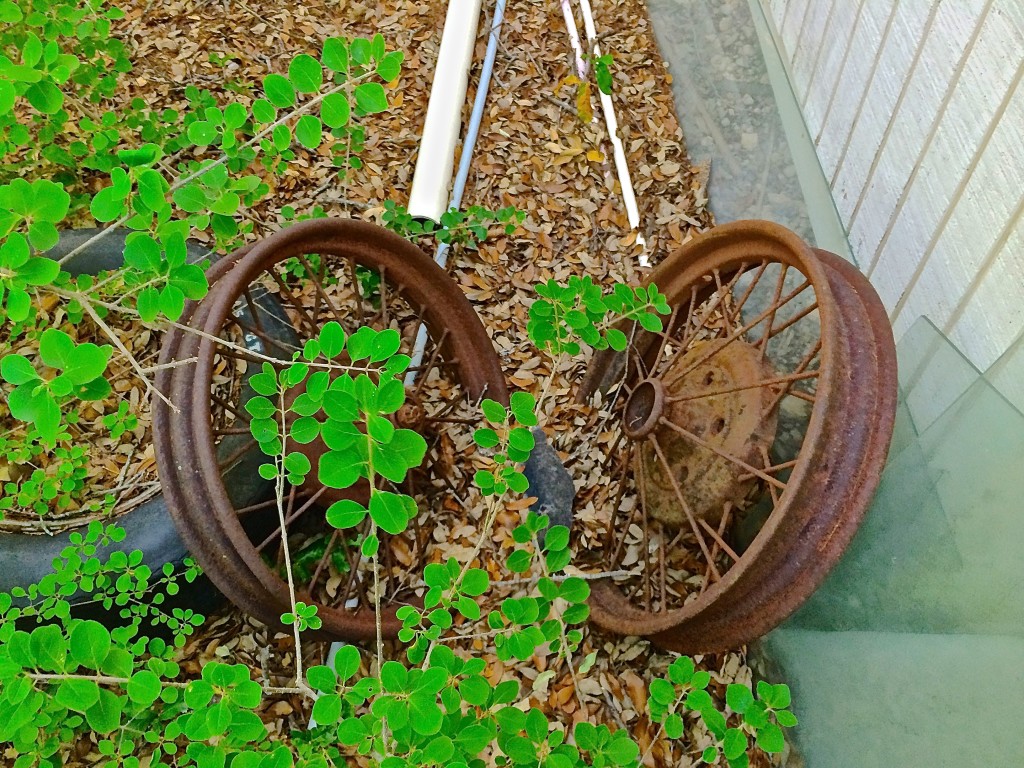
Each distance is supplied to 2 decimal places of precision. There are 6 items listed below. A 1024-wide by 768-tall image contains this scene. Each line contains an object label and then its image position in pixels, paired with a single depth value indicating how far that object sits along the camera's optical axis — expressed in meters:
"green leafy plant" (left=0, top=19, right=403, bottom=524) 1.21
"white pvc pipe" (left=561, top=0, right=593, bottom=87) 3.99
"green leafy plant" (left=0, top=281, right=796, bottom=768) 1.25
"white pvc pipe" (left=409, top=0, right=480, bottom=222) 3.34
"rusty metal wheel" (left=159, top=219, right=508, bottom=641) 1.98
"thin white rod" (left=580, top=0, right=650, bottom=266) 3.44
